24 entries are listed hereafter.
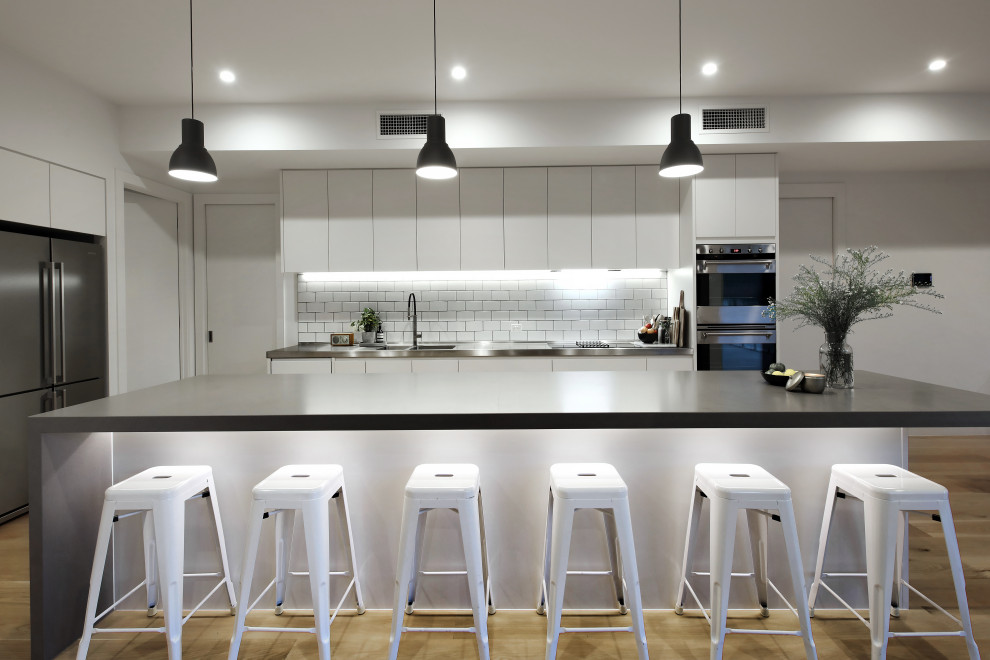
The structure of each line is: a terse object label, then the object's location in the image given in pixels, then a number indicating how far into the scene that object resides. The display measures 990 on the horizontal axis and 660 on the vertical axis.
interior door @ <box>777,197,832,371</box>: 4.98
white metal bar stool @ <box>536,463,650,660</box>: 1.77
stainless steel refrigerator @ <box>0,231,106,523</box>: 3.21
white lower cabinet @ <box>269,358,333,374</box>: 4.27
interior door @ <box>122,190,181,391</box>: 4.59
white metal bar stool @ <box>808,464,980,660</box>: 1.79
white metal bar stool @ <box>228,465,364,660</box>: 1.79
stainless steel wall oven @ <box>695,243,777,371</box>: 4.31
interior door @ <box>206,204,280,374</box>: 5.18
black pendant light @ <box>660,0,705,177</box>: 2.54
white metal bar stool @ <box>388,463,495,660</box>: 1.80
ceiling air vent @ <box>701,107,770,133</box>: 4.05
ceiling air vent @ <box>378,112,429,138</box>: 4.08
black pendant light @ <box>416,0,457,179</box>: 2.57
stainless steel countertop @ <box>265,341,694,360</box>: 4.22
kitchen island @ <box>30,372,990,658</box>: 2.19
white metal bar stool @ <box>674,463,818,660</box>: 1.79
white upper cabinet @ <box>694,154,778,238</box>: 4.30
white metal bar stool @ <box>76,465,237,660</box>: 1.82
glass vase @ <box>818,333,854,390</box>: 2.29
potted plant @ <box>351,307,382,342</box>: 4.82
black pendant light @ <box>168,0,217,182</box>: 2.52
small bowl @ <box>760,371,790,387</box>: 2.33
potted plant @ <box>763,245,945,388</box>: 2.26
